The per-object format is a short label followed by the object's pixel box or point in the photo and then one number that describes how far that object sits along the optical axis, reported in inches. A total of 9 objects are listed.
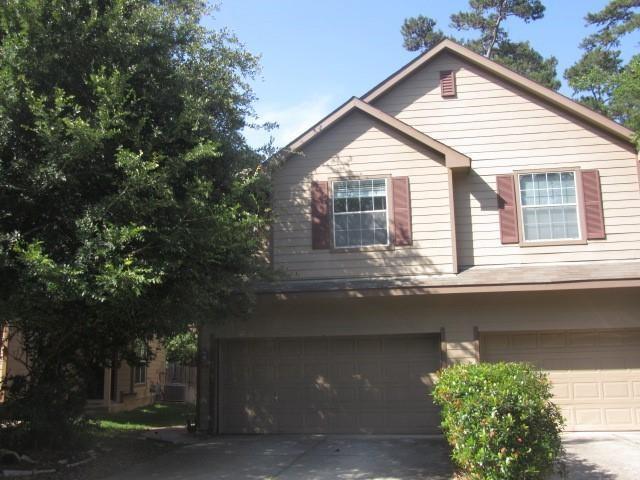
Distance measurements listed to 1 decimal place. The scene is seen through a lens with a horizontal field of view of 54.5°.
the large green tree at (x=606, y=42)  1026.1
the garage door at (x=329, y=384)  482.9
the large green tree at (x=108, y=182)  293.6
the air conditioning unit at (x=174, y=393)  847.7
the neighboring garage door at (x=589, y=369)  455.8
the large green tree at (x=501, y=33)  1257.2
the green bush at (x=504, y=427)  259.9
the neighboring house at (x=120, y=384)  577.6
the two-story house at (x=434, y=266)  464.1
